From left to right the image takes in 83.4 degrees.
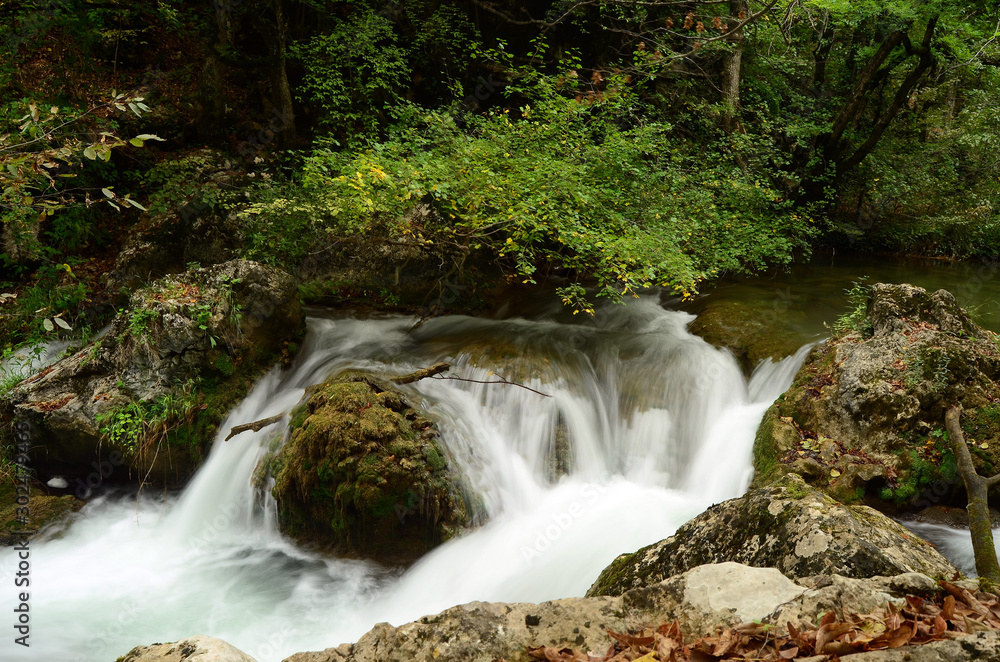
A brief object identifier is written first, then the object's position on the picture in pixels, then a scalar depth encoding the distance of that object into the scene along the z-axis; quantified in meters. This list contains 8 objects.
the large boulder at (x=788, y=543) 2.43
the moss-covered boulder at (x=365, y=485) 5.28
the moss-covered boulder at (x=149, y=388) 6.45
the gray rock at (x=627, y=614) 2.03
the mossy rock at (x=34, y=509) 5.88
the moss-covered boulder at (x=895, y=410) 4.95
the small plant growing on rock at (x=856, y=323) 6.33
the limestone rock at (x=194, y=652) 2.26
